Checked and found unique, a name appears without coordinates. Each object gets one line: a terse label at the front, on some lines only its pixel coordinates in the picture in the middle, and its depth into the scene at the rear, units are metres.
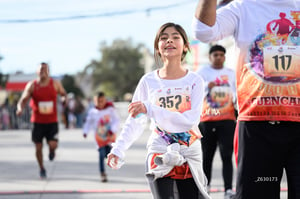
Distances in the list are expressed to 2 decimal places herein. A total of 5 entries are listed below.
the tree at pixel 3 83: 61.61
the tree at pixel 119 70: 88.69
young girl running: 4.16
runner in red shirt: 10.21
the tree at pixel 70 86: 79.06
